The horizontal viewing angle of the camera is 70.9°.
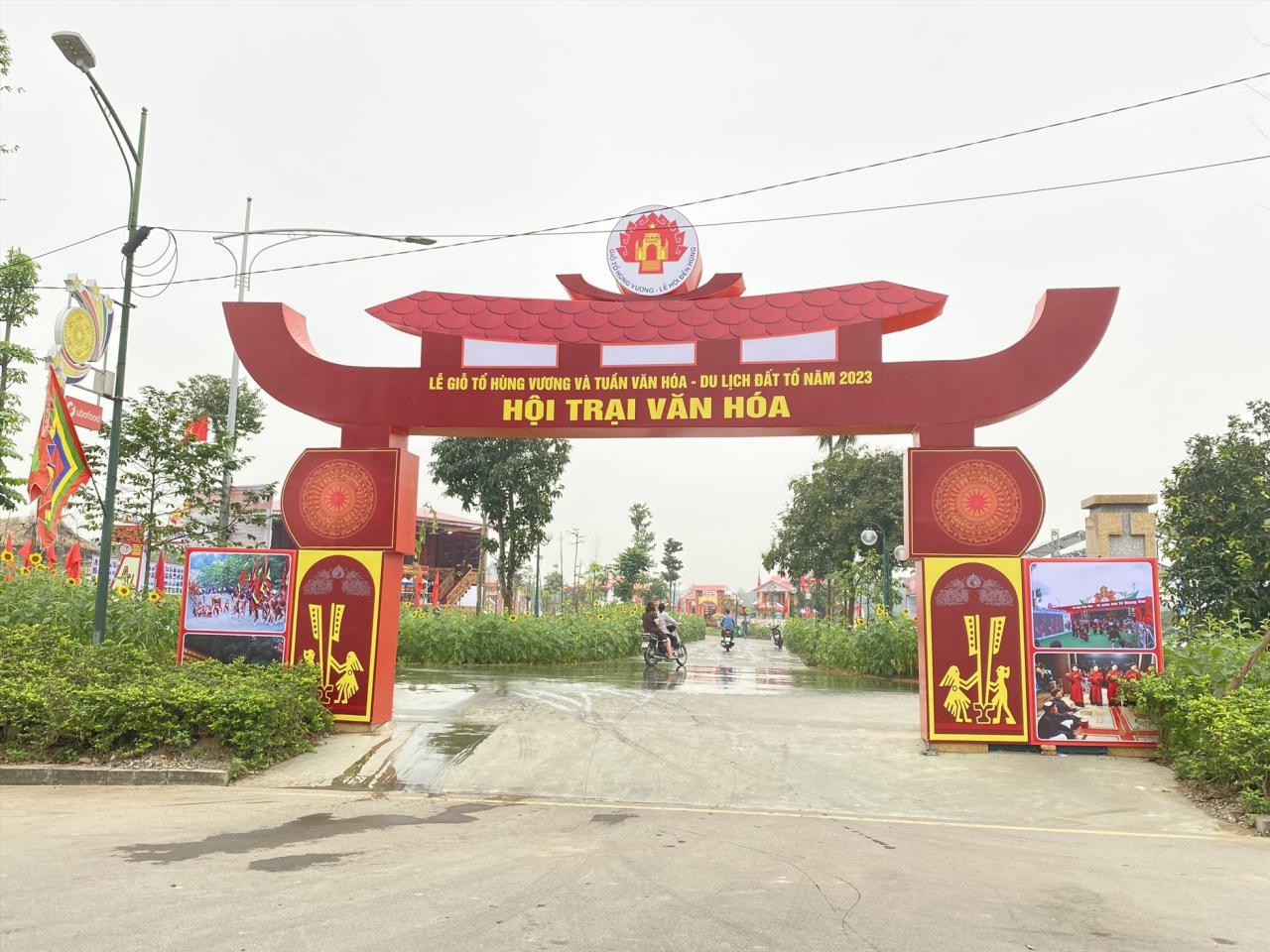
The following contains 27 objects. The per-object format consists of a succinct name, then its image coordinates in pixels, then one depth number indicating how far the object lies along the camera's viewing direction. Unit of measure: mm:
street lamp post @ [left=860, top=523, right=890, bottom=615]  21844
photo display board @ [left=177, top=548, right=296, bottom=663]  10633
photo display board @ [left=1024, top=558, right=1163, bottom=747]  9578
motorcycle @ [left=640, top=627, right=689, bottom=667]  20234
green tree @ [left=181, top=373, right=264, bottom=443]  29692
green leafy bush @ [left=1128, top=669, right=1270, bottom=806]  7406
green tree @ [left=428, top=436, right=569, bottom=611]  23984
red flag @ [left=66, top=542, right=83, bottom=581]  15977
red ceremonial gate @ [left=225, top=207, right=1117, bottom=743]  10008
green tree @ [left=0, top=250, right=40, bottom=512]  17953
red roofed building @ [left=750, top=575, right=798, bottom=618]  82125
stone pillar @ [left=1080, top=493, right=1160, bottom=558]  11844
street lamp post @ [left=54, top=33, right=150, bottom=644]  10242
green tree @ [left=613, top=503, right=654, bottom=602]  52938
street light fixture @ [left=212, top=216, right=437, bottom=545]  12412
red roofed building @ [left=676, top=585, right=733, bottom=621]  95312
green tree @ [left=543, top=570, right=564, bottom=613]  69631
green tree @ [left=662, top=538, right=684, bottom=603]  73188
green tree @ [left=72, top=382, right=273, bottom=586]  15531
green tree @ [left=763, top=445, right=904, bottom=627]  30734
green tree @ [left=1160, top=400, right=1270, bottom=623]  14922
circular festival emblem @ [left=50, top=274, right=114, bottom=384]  12922
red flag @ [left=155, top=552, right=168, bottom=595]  14975
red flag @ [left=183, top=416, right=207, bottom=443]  16188
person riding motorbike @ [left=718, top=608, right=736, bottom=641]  39250
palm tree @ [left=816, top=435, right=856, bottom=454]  35425
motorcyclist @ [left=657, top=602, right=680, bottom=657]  20125
